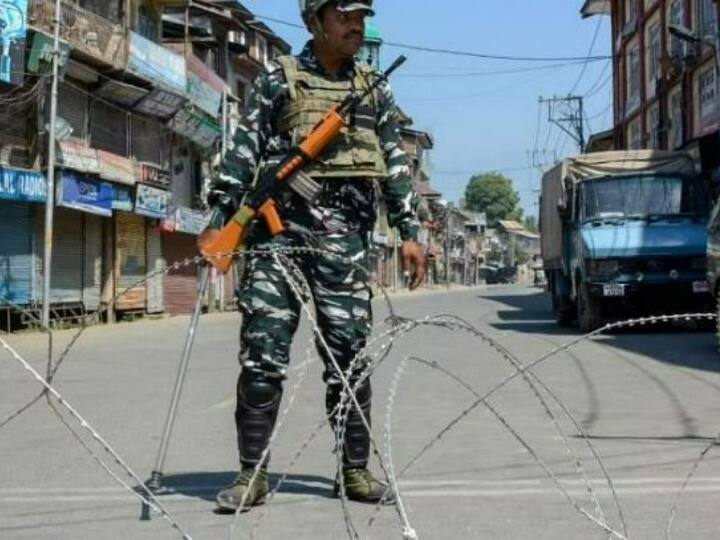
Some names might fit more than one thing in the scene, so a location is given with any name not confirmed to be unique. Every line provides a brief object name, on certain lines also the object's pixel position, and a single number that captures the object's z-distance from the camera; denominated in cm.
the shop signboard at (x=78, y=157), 2331
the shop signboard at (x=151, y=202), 2791
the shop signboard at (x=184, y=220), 3134
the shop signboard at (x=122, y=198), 2636
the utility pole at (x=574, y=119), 6512
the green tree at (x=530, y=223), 18050
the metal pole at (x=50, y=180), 2150
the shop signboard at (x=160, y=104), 2857
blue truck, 1540
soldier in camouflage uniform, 430
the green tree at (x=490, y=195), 16312
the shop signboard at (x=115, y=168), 2545
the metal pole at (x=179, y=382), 412
